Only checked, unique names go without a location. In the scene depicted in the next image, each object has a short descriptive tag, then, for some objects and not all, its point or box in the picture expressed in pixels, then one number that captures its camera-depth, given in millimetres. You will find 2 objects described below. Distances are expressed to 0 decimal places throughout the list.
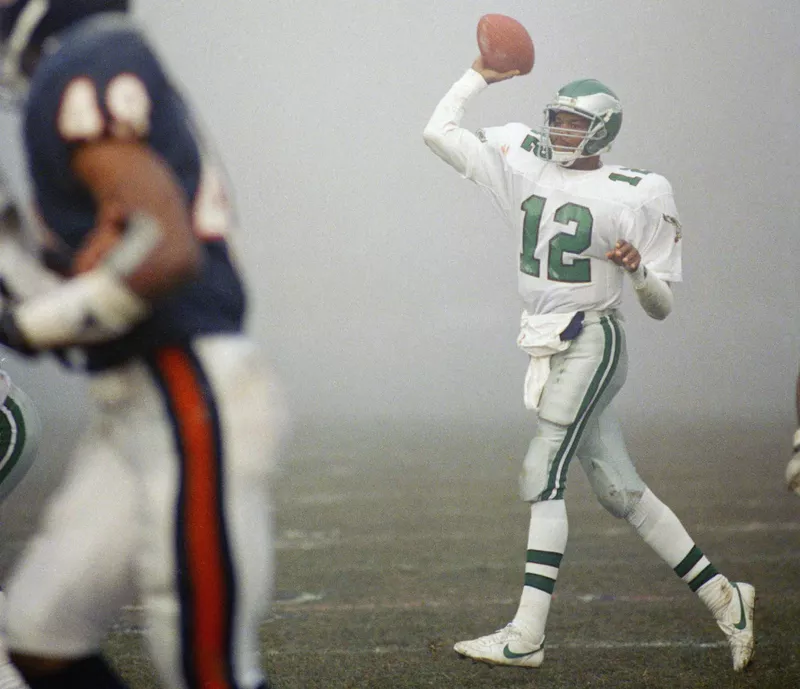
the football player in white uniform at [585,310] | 40423
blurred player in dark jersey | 34427
